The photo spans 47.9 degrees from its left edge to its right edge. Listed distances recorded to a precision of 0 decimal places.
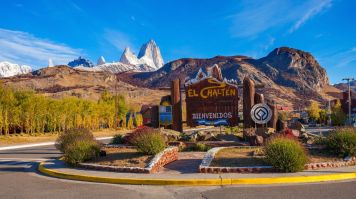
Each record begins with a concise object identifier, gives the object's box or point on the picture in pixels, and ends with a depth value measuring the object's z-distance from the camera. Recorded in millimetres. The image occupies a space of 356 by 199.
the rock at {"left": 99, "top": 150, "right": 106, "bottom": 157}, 16406
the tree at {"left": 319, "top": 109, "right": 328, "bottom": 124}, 98019
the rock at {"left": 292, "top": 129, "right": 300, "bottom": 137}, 19878
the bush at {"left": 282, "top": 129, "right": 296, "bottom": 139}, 18947
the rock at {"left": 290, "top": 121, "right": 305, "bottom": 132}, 21547
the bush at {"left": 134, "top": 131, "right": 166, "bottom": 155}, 15508
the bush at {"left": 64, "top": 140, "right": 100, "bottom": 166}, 15438
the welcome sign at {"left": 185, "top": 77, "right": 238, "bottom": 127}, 22250
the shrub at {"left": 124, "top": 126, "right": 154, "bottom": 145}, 16703
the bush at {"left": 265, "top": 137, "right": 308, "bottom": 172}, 12852
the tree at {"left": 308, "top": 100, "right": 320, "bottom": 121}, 100750
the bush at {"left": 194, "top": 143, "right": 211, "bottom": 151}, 19006
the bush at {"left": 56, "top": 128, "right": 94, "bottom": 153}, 17081
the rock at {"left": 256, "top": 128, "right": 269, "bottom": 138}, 19512
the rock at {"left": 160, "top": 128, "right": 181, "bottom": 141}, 21016
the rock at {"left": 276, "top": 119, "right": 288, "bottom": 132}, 21241
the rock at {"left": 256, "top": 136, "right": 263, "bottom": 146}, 18609
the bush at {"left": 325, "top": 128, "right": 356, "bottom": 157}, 14594
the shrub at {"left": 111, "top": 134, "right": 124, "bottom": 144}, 20312
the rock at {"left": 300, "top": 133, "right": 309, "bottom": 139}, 19923
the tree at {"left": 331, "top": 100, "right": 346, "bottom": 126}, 72938
